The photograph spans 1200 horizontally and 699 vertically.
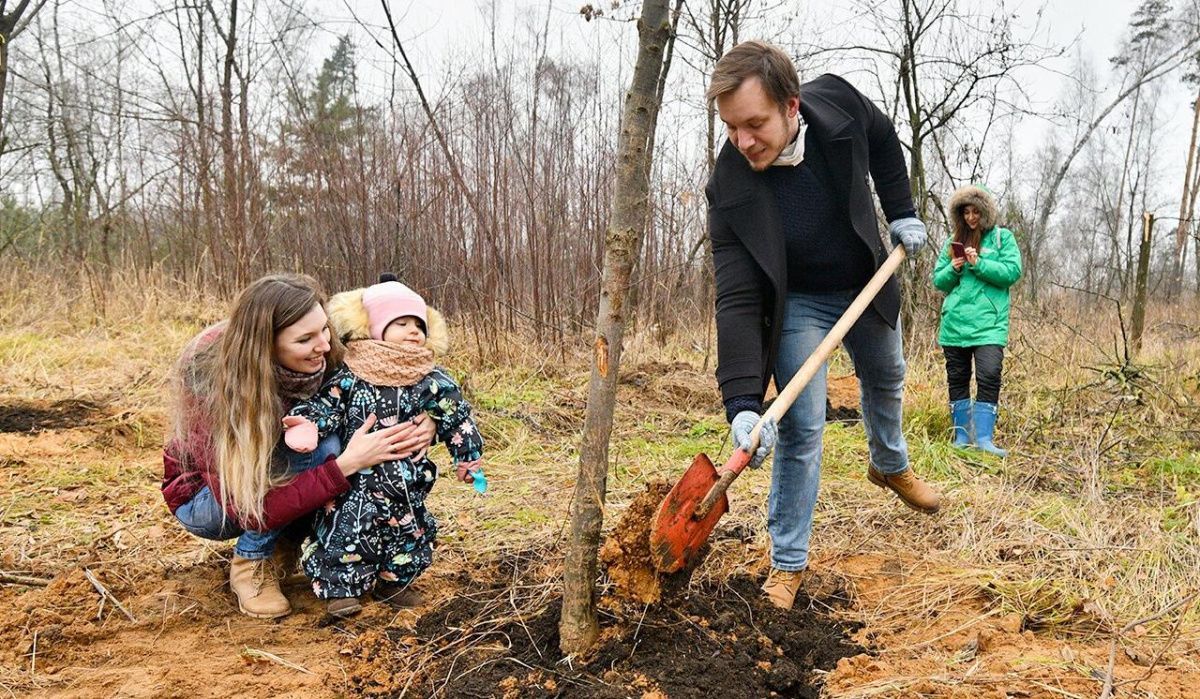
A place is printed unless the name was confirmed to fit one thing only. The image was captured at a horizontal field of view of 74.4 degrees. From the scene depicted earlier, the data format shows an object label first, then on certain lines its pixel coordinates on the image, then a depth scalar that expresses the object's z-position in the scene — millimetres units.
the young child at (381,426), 2586
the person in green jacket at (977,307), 4754
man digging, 2197
